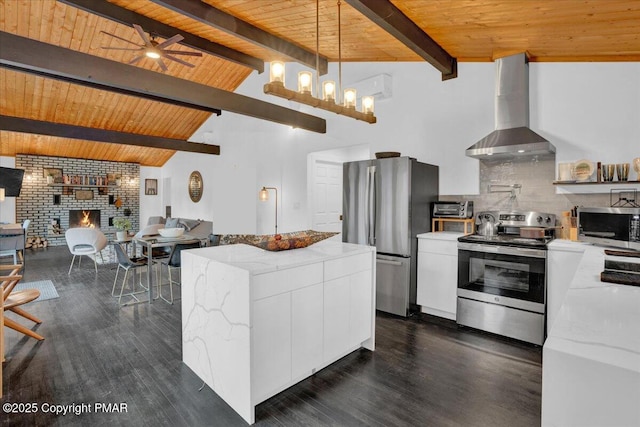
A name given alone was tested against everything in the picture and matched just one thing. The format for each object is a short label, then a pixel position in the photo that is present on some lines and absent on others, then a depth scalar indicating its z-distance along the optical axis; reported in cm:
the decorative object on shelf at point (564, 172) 329
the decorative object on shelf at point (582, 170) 312
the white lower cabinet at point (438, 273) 359
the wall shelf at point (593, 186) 305
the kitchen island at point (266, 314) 199
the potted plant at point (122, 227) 593
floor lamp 655
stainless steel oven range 303
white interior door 610
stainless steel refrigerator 378
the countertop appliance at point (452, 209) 386
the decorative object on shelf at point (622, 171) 296
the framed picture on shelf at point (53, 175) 958
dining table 426
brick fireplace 931
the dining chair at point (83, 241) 604
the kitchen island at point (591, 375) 65
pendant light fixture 253
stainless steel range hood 333
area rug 450
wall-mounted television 802
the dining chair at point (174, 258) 442
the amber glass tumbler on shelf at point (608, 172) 303
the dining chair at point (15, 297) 291
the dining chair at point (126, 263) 426
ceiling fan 392
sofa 855
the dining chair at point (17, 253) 666
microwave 255
